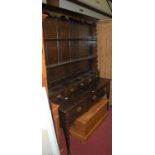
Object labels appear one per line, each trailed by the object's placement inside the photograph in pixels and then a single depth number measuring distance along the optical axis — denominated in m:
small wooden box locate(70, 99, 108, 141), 2.38
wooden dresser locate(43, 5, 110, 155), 2.09
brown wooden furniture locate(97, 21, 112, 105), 3.35
